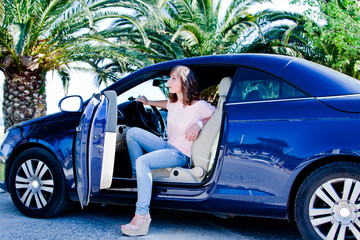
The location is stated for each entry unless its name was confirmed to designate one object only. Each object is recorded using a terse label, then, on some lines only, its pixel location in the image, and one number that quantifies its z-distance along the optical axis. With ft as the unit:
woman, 11.60
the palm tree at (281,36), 48.43
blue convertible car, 9.80
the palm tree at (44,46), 33.45
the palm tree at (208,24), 45.37
